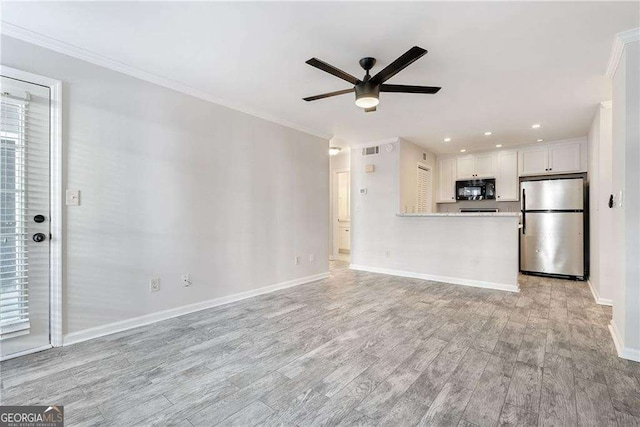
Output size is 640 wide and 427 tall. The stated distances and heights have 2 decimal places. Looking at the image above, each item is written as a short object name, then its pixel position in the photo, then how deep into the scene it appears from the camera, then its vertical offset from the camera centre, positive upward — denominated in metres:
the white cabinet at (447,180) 6.44 +0.72
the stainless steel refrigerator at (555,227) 4.73 -0.24
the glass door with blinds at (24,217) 2.12 -0.03
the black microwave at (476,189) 5.93 +0.49
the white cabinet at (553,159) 5.08 +0.98
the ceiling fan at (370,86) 2.19 +1.06
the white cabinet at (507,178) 5.70 +0.69
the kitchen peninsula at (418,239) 4.25 -0.44
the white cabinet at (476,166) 5.98 +0.98
